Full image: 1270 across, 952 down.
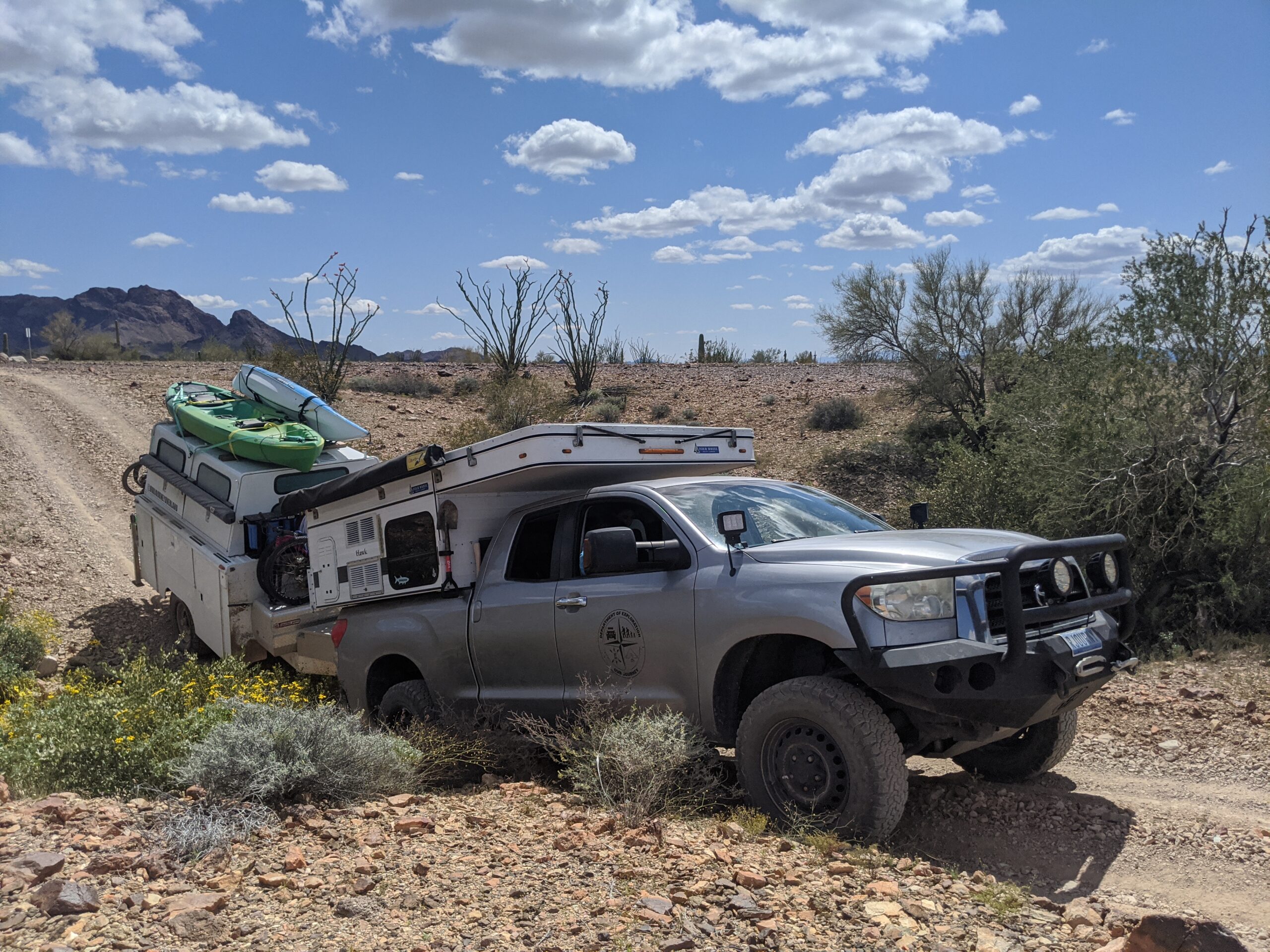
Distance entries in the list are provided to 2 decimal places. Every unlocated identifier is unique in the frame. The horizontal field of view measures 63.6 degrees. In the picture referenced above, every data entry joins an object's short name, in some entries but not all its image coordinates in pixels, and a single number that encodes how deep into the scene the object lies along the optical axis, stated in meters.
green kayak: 10.94
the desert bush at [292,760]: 4.91
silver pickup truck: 4.62
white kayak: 11.92
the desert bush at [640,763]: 5.10
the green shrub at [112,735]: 5.36
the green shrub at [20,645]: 10.05
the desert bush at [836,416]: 22.53
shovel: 6.93
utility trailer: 9.74
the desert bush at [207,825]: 4.35
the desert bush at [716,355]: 37.78
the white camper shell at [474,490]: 6.45
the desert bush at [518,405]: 22.20
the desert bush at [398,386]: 29.06
